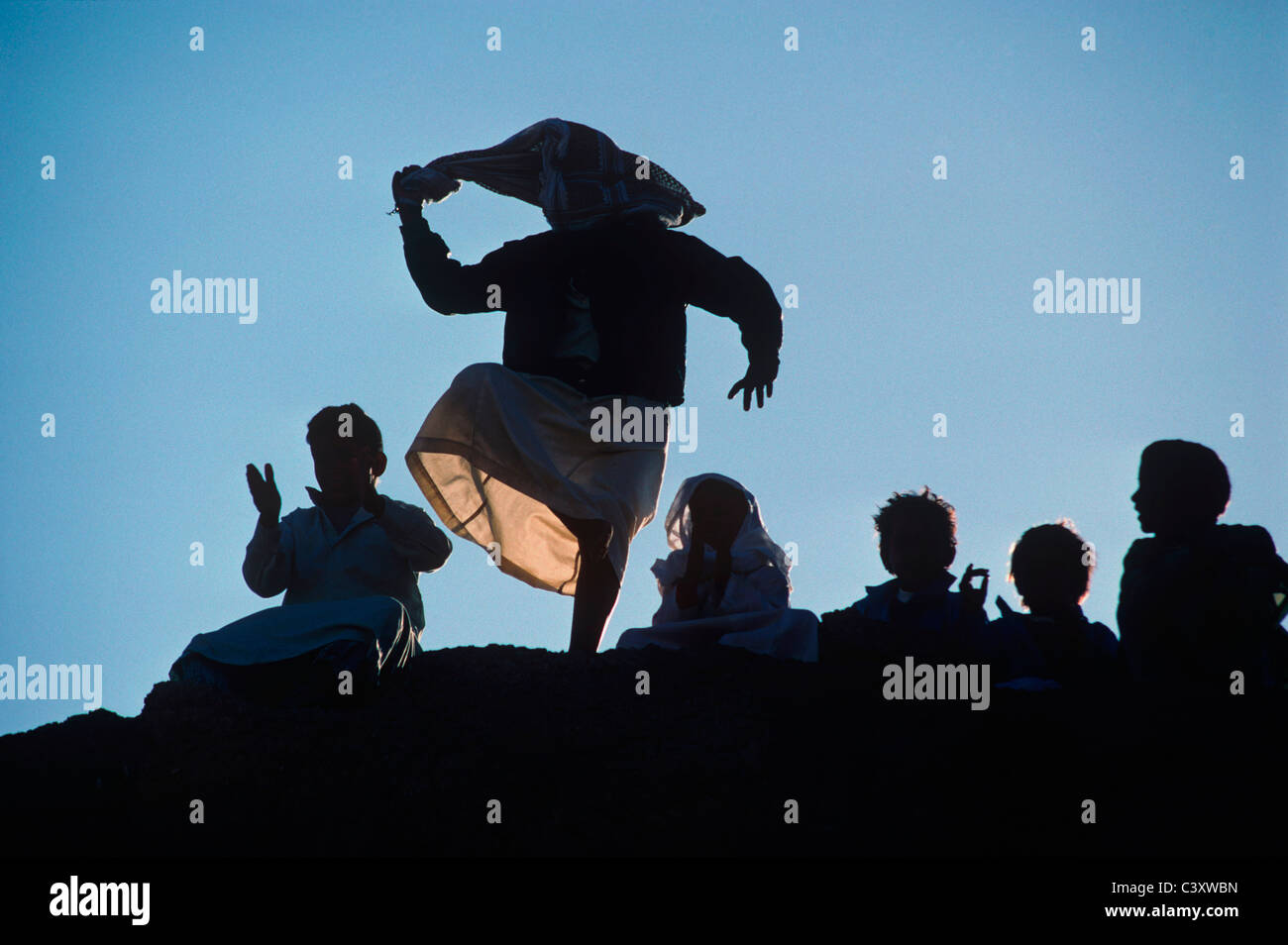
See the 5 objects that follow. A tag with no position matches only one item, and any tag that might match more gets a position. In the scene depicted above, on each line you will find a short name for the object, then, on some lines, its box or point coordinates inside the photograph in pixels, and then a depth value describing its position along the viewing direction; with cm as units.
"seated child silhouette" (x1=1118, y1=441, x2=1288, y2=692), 557
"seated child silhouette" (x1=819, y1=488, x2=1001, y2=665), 632
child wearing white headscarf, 641
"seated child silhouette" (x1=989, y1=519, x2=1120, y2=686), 621
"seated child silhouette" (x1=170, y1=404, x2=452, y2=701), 565
